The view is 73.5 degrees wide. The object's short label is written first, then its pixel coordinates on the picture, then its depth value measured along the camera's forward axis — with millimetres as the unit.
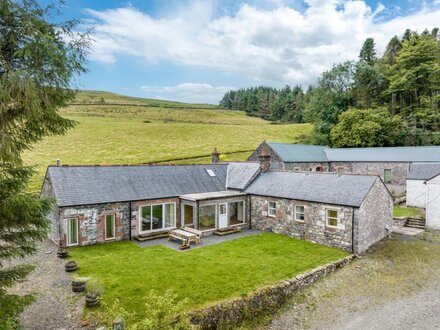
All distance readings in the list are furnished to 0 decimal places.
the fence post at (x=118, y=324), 6988
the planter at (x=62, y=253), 14250
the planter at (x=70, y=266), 12594
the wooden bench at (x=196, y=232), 17047
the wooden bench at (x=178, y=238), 16438
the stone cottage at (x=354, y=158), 31125
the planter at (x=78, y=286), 10769
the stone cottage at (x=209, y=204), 15875
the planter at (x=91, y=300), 9781
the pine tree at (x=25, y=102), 6258
